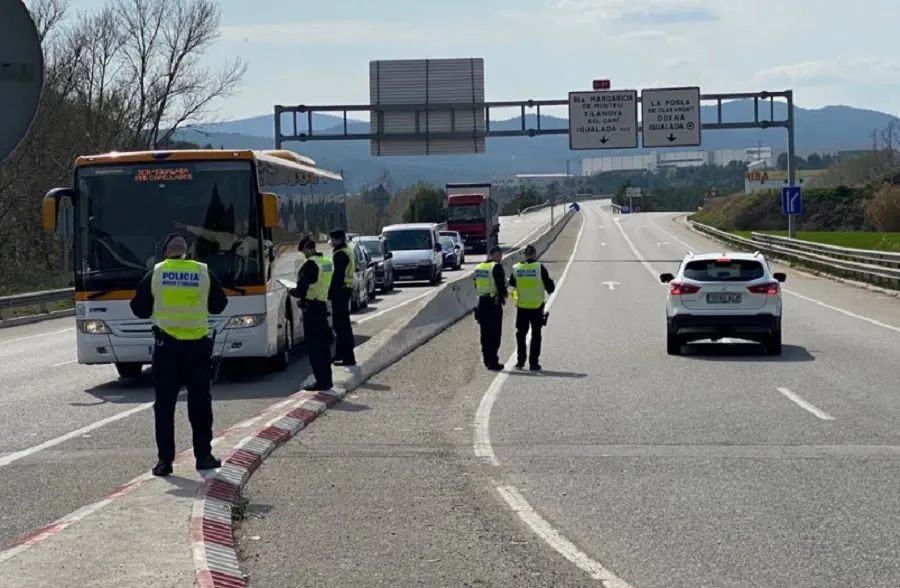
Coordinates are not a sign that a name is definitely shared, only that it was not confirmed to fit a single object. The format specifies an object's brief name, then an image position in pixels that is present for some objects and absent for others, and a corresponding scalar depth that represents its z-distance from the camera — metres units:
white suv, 21.02
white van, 46.75
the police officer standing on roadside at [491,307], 19.84
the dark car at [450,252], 58.94
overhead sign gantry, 53.53
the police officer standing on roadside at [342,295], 18.27
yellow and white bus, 18.22
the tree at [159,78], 60.12
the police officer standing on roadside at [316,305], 16.19
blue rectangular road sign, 55.69
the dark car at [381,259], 42.41
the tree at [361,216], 91.84
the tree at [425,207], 108.99
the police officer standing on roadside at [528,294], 19.94
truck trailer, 72.69
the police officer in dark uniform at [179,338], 10.94
